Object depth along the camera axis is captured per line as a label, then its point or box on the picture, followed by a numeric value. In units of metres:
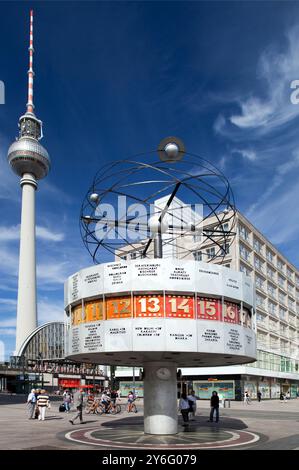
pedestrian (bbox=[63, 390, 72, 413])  41.78
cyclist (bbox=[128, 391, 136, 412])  42.00
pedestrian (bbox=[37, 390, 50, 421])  32.31
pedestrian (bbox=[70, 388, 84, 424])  30.02
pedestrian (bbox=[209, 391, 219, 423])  30.42
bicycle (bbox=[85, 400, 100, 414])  38.78
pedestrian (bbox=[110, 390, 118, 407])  52.94
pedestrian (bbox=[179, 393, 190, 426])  27.53
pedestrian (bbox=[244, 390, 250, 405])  65.06
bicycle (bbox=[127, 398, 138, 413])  41.97
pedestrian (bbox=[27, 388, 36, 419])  34.28
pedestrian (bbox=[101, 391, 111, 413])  40.03
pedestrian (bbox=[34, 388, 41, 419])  33.72
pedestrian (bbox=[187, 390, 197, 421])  30.24
